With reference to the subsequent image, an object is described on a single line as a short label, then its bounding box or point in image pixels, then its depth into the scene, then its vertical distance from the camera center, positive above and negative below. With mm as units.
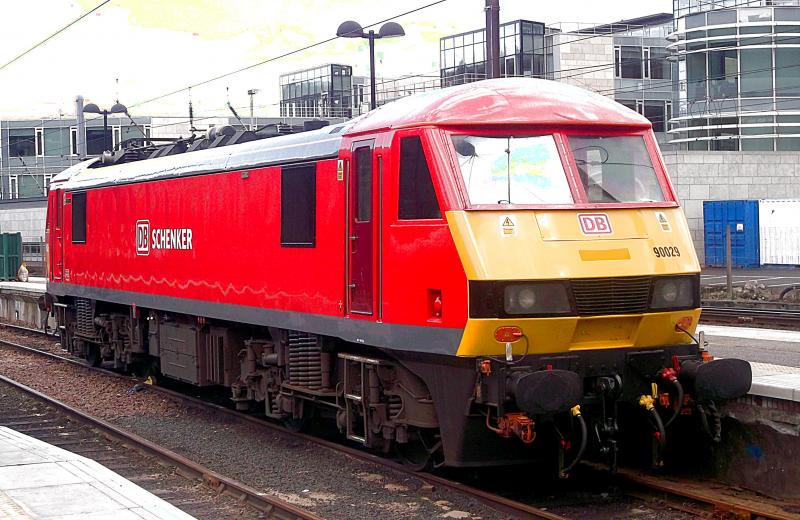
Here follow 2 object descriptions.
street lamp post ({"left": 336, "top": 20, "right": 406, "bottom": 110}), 23531 +4442
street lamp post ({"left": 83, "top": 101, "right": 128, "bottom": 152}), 34000 +4548
